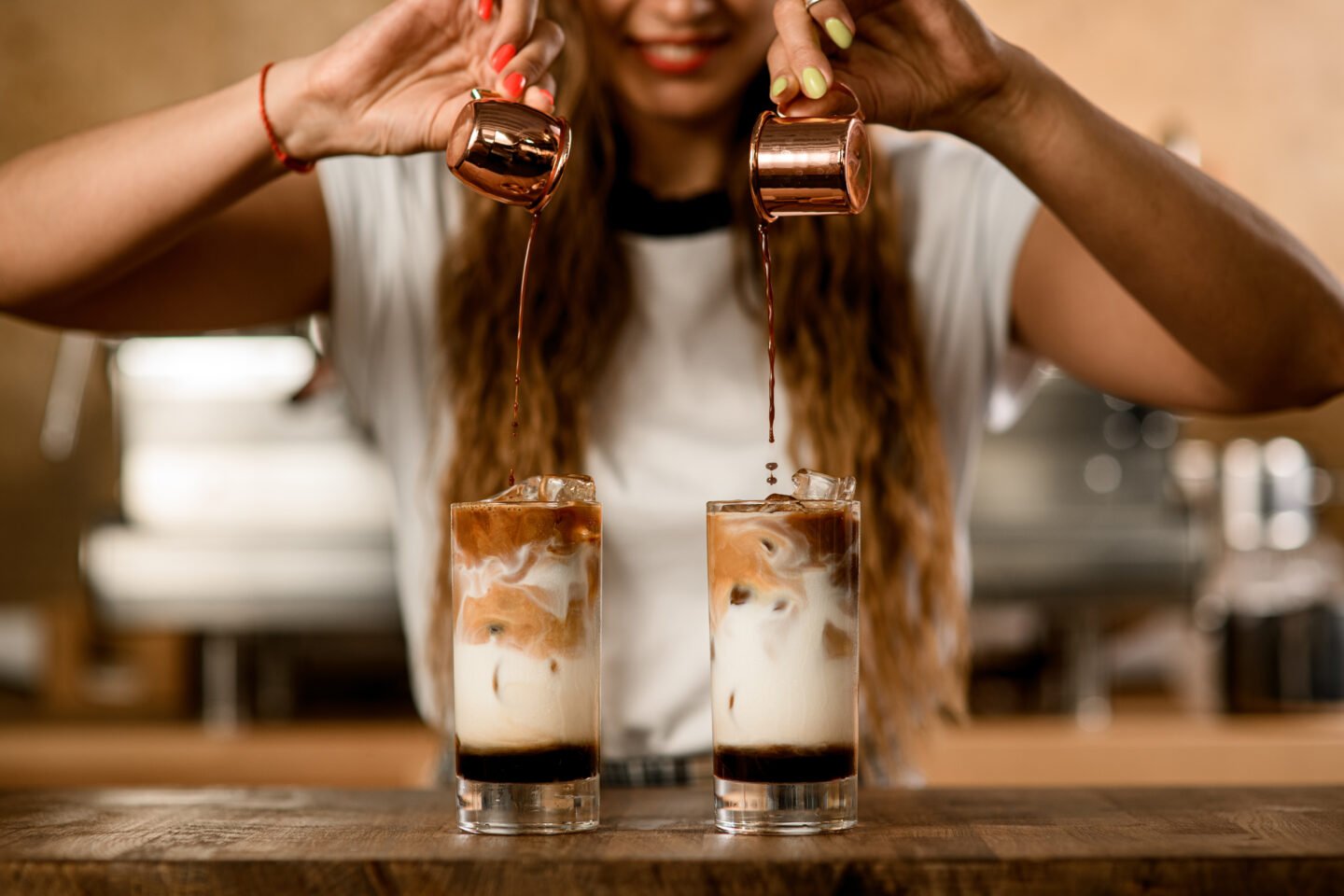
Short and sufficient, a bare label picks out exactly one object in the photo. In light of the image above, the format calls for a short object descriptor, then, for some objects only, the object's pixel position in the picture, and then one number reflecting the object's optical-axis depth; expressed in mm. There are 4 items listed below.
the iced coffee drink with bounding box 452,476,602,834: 1023
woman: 1305
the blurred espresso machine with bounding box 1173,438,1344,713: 2855
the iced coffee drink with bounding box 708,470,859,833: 1011
